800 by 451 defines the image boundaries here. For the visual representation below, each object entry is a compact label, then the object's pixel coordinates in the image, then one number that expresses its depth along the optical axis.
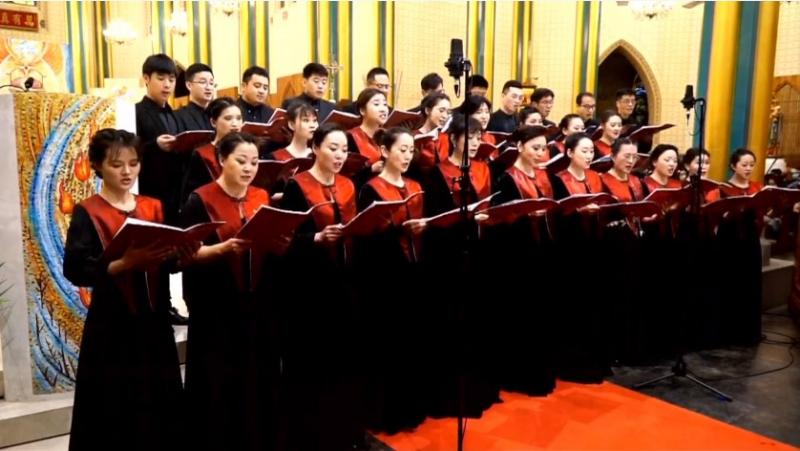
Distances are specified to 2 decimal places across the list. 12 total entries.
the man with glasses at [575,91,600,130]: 5.76
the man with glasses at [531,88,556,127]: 5.40
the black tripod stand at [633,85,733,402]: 3.83
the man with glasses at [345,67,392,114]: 4.44
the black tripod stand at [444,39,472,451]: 2.67
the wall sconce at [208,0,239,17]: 8.80
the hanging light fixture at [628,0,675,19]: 7.88
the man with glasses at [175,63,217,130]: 3.89
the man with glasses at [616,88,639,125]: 5.70
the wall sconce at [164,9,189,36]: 11.71
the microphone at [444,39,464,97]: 2.70
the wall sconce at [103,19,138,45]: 11.60
